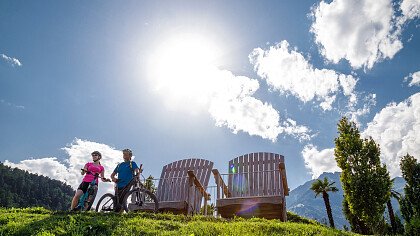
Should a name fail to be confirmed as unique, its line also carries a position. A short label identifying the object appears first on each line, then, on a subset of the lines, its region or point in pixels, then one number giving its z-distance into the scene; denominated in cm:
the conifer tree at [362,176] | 2138
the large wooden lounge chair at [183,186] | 999
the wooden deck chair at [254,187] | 908
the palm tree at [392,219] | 3862
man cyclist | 897
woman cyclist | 855
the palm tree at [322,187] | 4682
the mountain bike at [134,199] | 883
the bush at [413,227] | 2345
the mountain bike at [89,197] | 851
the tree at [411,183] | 2955
